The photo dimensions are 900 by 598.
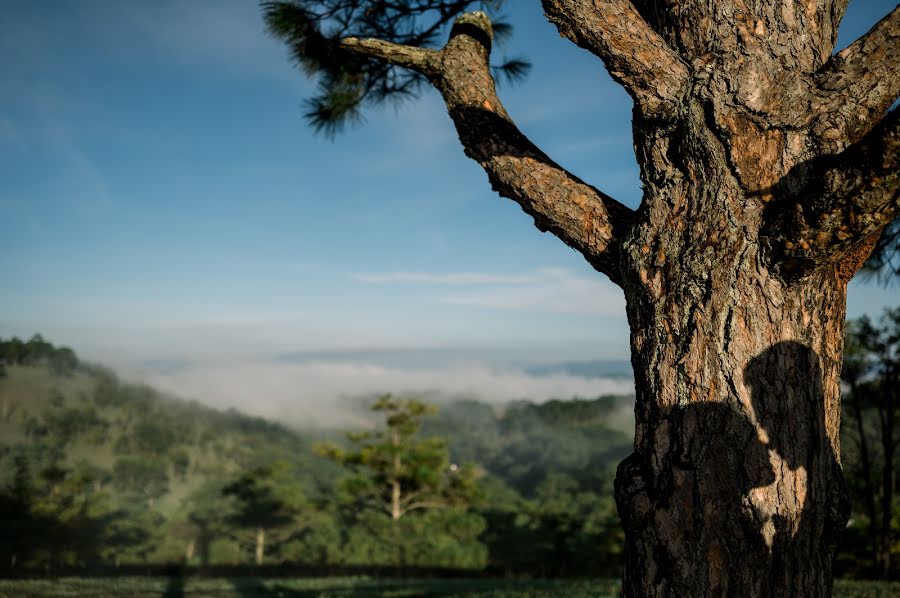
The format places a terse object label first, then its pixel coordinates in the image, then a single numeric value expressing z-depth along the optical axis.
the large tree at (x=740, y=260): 1.78
